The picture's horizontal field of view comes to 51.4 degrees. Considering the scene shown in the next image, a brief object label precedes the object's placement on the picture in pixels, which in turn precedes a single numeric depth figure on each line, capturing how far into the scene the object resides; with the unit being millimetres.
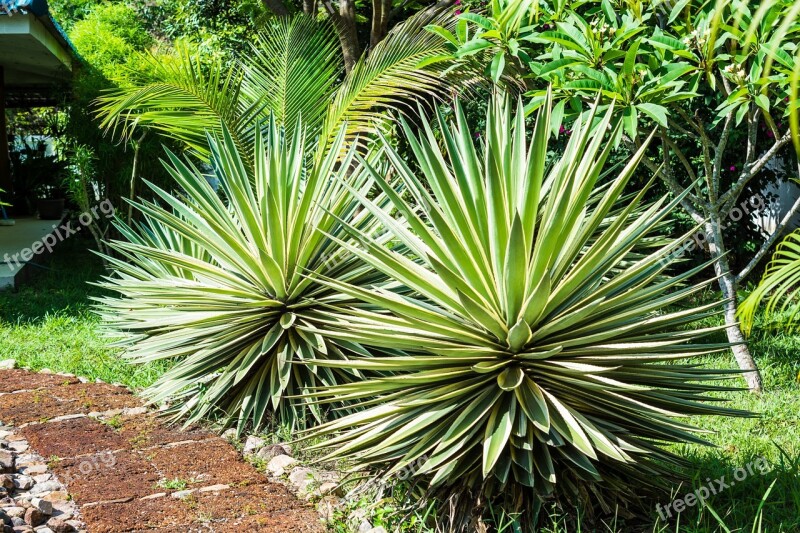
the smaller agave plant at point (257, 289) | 4449
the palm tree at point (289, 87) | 6152
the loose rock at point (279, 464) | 4013
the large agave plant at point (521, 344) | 2992
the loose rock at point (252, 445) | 4312
